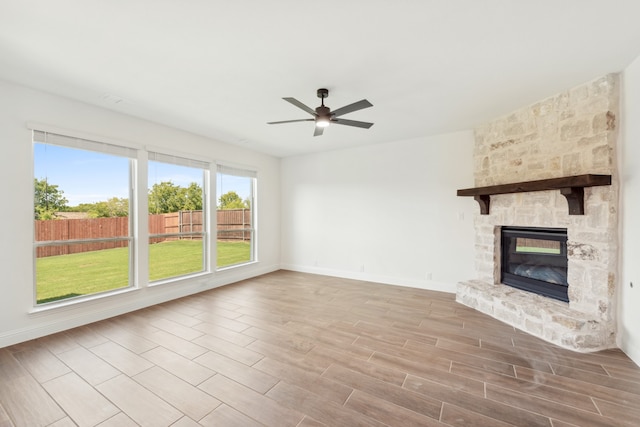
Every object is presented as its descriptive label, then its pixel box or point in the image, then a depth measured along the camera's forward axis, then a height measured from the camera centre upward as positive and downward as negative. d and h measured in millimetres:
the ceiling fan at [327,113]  2643 +1053
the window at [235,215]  5332 -92
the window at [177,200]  4258 +194
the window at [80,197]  3172 +204
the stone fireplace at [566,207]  2699 +22
